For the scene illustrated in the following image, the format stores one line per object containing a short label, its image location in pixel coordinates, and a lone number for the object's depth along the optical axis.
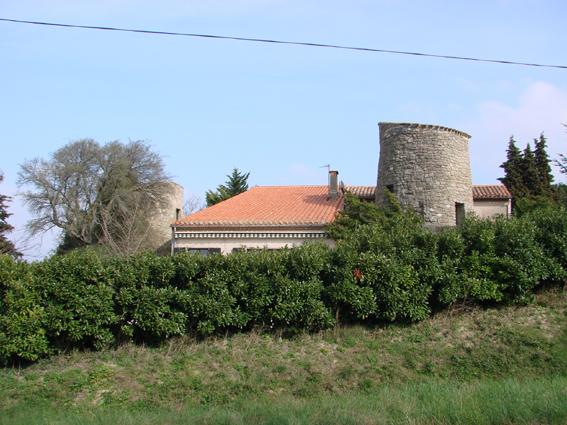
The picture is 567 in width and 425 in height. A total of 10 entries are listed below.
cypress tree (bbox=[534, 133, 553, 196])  34.00
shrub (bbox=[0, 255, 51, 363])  12.63
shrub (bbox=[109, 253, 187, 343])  13.16
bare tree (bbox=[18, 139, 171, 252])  39.38
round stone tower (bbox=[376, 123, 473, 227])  24.39
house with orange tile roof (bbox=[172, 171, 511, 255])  24.95
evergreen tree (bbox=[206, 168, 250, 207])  44.92
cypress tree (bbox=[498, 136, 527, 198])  33.97
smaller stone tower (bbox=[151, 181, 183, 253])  38.66
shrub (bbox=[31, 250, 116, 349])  12.95
